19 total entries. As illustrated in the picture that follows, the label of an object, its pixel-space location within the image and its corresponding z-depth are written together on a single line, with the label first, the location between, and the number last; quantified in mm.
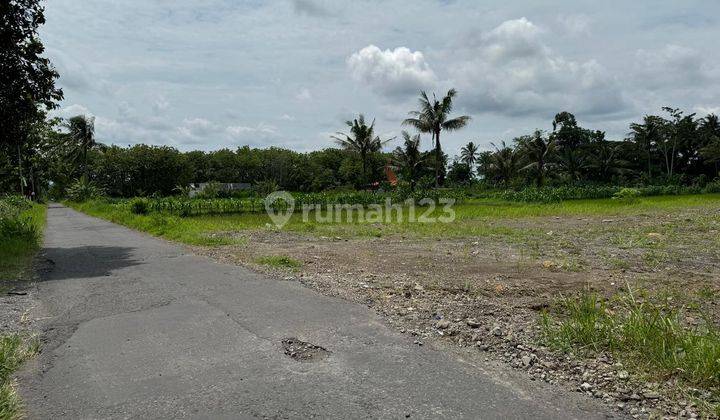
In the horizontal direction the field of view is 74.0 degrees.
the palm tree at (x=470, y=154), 90250
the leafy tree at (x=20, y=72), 11734
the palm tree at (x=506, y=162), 56500
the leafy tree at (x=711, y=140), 52031
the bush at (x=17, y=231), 13370
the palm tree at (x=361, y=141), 47375
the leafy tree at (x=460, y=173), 80206
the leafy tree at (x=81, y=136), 54781
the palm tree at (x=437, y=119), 41281
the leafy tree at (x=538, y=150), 51562
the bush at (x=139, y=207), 28375
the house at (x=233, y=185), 71438
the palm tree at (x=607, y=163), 59031
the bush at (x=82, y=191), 51194
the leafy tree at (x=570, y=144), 60550
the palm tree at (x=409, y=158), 47781
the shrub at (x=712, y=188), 48188
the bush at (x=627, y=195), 36322
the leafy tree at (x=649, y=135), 60144
